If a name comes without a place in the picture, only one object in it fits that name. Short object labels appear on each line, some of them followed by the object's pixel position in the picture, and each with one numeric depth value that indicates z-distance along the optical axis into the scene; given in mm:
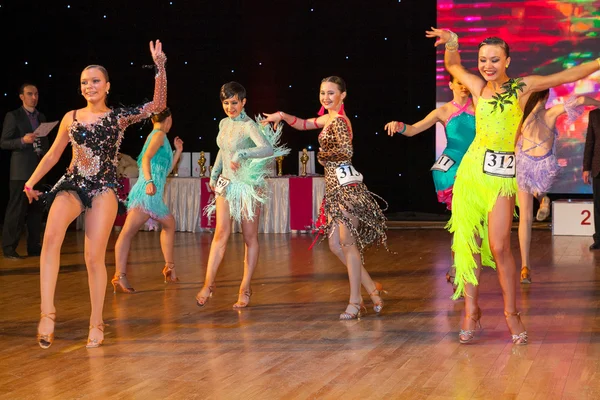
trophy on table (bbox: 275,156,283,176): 10600
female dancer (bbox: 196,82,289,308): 5453
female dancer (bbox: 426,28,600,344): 4277
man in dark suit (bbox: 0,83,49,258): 8023
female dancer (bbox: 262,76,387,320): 5137
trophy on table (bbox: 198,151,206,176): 10834
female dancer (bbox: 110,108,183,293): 6227
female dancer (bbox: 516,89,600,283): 6043
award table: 10320
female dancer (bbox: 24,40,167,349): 4383
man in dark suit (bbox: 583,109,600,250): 8407
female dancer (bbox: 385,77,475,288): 5906
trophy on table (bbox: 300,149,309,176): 10609
